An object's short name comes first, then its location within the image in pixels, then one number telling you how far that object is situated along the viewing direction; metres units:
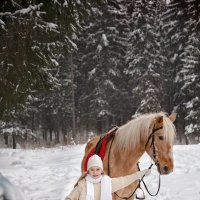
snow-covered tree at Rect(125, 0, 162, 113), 34.22
